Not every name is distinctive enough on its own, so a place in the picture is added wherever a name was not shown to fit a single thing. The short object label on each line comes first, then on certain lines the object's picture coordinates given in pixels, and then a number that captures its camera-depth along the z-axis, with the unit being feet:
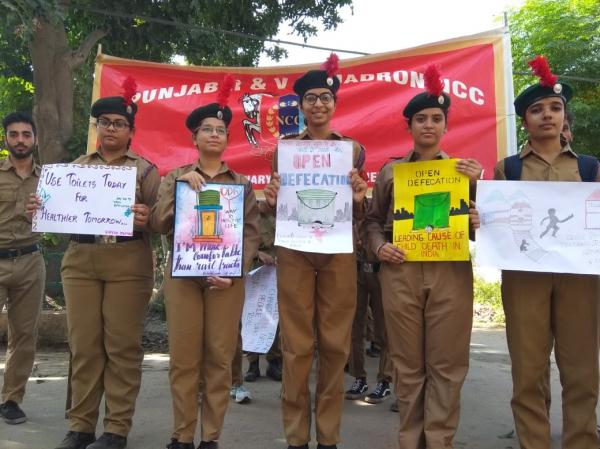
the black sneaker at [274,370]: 16.40
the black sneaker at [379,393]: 14.33
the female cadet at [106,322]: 10.75
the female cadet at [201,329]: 10.11
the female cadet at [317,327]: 10.28
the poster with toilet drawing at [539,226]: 9.50
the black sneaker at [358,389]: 14.76
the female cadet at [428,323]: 9.67
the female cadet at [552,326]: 9.62
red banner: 14.99
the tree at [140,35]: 22.97
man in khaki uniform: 12.64
